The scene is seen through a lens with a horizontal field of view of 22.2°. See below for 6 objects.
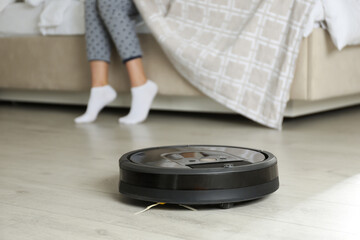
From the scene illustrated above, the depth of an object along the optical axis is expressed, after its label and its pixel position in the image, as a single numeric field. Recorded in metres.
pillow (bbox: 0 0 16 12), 5.01
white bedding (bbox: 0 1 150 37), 4.63
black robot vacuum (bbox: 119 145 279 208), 2.51
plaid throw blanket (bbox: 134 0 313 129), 3.94
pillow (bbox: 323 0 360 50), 3.93
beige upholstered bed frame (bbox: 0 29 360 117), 3.99
